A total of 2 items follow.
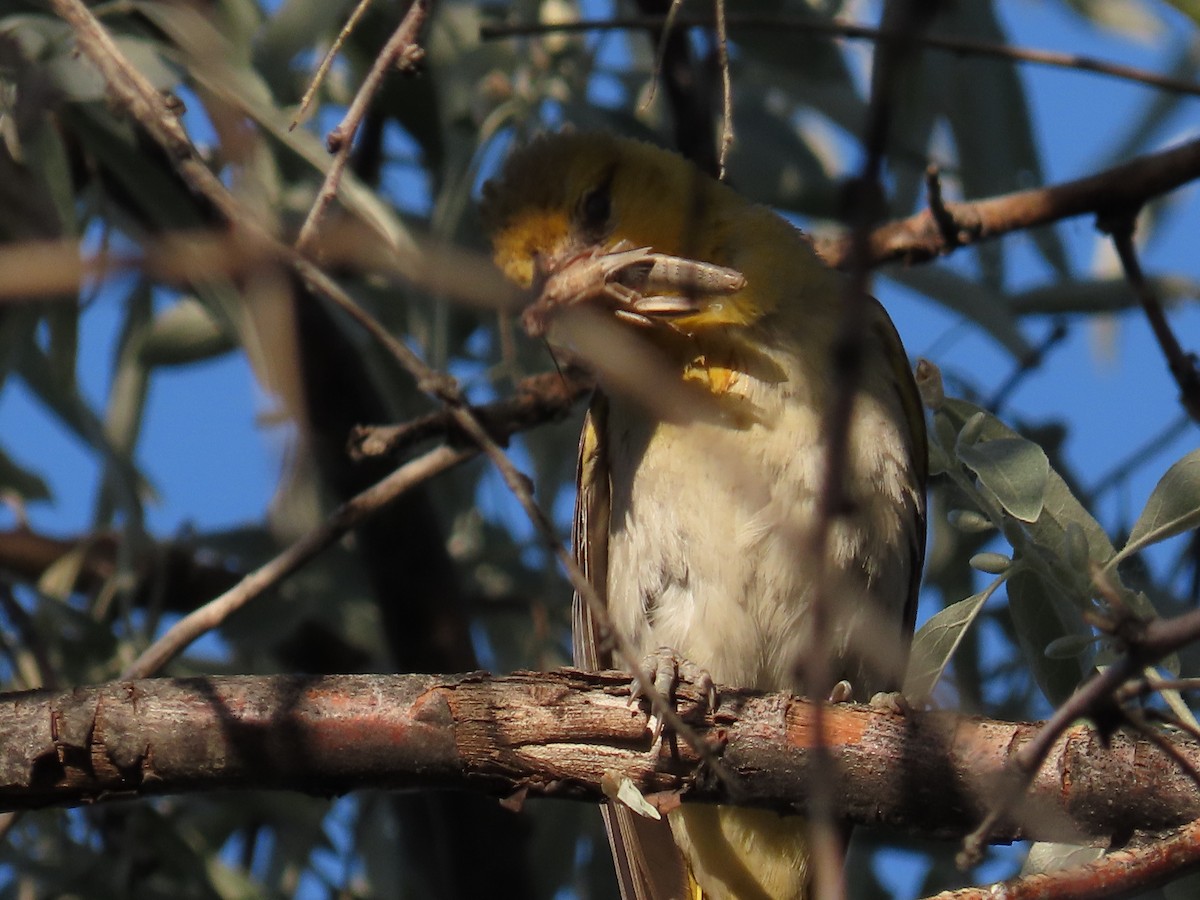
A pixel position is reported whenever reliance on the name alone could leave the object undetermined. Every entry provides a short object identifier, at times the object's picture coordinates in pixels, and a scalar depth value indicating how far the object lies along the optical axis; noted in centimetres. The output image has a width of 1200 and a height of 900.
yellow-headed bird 618
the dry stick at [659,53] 460
